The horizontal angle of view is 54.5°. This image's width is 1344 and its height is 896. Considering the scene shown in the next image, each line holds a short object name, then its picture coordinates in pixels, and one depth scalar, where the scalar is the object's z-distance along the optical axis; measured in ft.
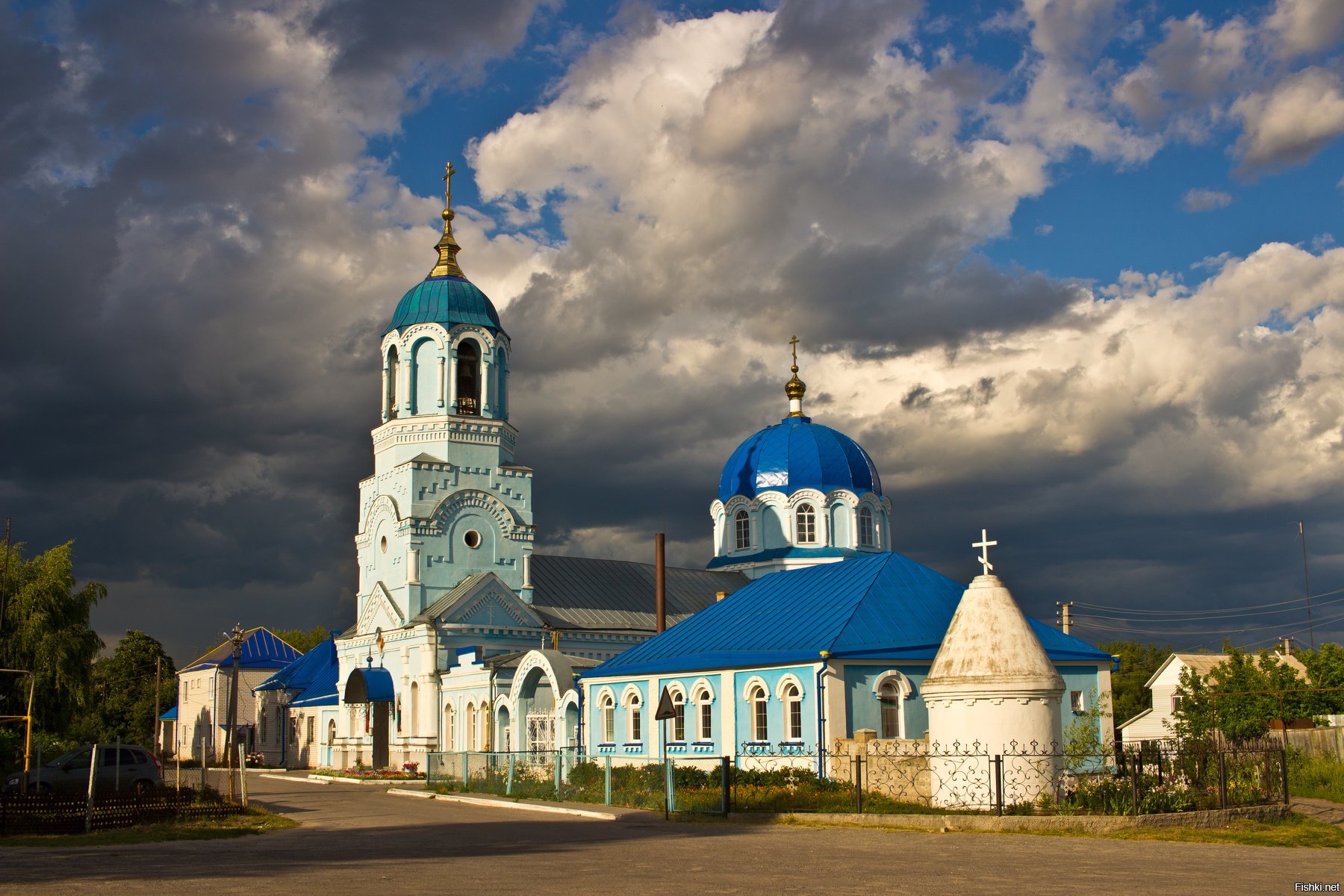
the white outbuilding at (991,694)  63.36
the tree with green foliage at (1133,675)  195.31
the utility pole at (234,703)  98.09
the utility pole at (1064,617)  161.89
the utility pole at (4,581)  115.85
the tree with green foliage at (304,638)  313.73
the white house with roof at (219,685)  194.49
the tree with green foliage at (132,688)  220.23
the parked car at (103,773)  81.25
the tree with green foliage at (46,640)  120.37
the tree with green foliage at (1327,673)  113.39
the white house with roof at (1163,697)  165.48
